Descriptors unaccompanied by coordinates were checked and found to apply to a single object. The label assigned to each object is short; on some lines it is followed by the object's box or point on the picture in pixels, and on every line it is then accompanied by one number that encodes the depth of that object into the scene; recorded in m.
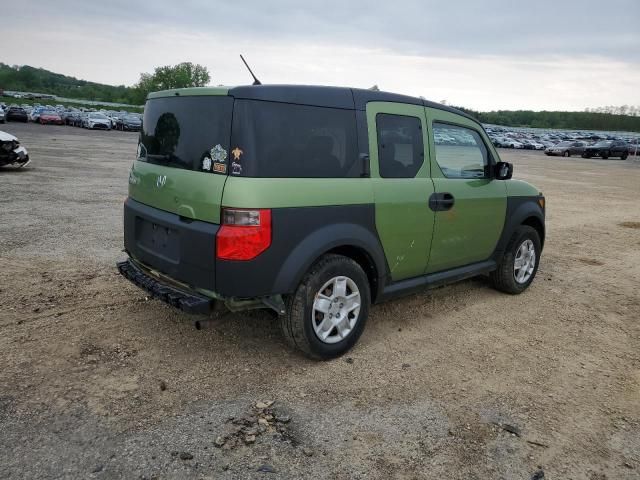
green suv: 3.31
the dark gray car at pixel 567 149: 44.36
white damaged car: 13.27
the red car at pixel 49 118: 47.00
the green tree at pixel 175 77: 127.07
